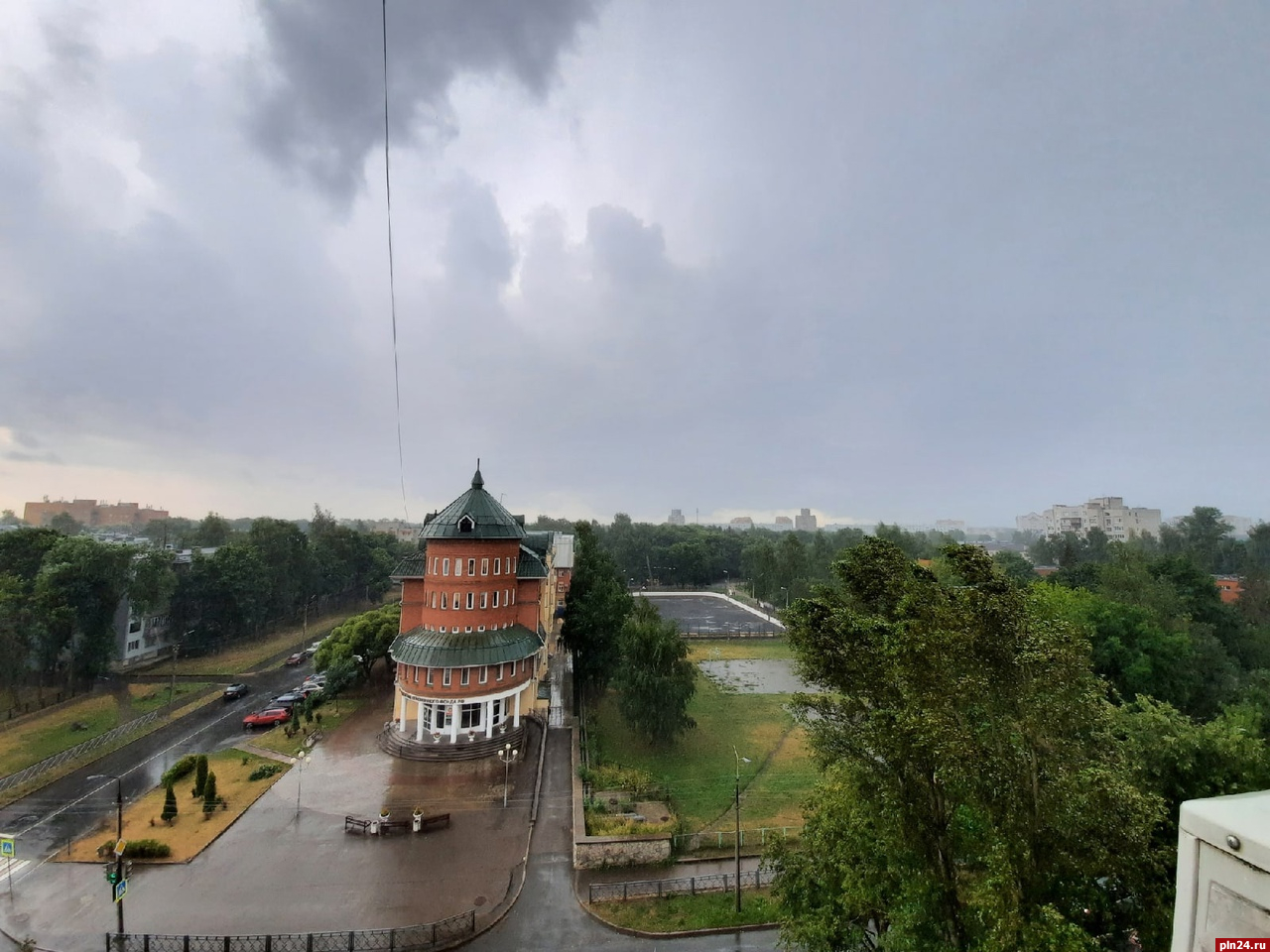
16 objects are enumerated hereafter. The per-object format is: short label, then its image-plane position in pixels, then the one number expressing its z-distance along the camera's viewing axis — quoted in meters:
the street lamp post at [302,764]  24.25
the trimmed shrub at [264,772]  25.97
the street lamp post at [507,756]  25.96
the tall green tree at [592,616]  35.03
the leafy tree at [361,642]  38.31
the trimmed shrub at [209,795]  22.66
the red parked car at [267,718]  32.94
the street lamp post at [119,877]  14.38
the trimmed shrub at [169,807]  21.94
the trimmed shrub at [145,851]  19.36
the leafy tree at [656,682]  29.16
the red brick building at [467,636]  29.28
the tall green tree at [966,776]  8.84
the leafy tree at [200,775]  23.62
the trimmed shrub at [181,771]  22.91
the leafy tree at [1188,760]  12.08
